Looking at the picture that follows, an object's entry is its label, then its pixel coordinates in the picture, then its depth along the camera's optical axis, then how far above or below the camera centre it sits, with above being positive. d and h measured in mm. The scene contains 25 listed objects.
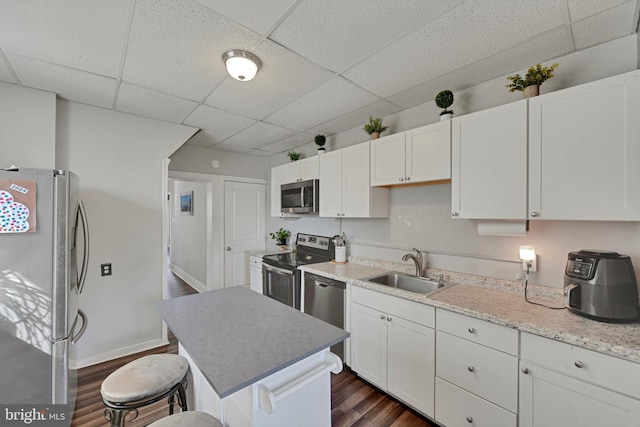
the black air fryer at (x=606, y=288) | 1303 -391
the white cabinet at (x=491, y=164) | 1648 +355
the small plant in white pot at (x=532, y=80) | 1620 +885
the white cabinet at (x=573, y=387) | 1120 -842
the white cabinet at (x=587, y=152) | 1309 +356
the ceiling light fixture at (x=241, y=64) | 1682 +1033
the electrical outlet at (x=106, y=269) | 2578 -586
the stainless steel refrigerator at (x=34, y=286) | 1372 -424
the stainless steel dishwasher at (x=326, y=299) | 2416 -881
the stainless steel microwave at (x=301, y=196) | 3195 +224
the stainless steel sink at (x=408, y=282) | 2260 -653
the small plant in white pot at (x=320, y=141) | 3254 +949
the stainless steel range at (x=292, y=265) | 2971 -662
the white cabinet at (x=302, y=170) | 3240 +597
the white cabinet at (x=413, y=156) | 2006 +510
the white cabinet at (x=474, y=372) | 1429 -976
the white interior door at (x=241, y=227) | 4234 -242
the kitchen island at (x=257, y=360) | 947 -590
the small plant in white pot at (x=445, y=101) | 2023 +910
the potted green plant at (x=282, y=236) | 4203 -395
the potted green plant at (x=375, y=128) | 2594 +890
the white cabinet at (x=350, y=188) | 2627 +288
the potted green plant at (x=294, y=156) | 3687 +843
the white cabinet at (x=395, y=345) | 1784 -1046
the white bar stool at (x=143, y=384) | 1155 -830
